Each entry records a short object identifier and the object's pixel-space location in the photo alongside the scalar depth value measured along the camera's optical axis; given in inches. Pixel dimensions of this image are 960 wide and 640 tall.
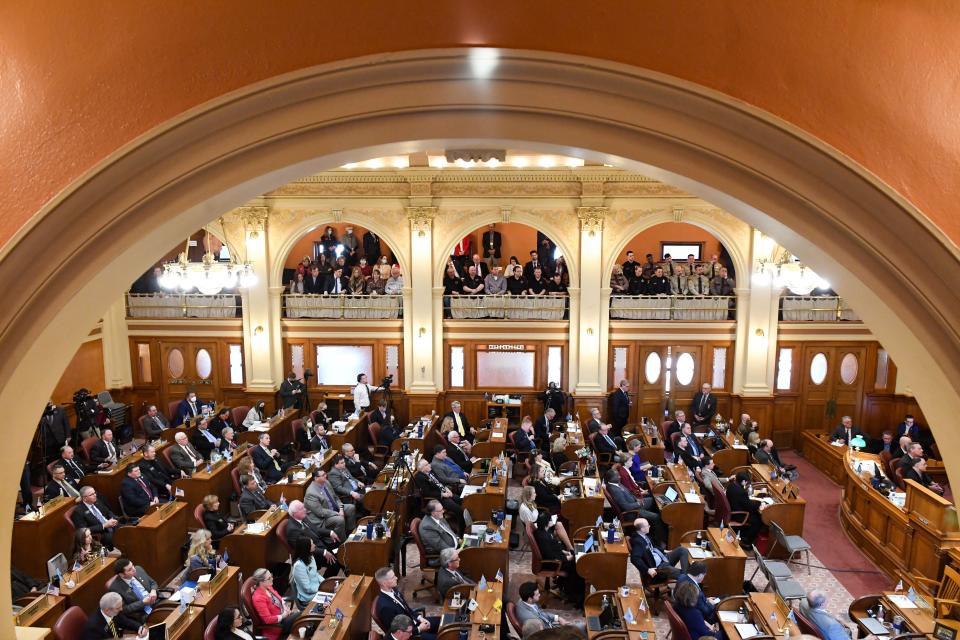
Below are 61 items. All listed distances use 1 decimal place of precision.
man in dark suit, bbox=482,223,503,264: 745.6
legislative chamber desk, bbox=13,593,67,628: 267.1
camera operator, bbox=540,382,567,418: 611.2
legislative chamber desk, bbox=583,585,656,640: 269.9
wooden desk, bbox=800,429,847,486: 536.4
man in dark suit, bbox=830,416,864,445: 543.2
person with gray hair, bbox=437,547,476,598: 319.3
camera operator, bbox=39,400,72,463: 525.0
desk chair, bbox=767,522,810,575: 386.6
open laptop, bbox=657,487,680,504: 415.5
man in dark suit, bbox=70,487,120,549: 363.9
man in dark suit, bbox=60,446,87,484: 421.7
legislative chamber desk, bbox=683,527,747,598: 339.0
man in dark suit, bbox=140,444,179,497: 437.1
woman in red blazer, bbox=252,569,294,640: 287.0
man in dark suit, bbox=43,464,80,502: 386.0
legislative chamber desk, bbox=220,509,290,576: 354.0
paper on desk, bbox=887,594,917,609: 294.0
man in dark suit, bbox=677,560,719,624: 293.0
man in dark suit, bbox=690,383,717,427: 606.2
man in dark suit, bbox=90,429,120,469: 468.1
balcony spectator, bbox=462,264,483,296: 636.7
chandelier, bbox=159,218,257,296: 508.4
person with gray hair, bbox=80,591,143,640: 260.1
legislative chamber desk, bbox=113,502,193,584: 352.5
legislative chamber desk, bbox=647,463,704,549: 401.1
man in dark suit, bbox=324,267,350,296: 657.6
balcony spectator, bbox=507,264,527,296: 641.0
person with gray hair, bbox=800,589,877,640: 273.1
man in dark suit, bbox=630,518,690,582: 336.8
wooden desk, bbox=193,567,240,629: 285.6
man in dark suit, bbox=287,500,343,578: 354.9
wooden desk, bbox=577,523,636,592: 339.0
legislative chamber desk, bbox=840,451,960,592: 352.5
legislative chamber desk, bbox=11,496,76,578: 351.9
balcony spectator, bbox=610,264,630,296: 642.2
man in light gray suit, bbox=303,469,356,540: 389.7
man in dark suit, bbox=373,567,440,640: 284.0
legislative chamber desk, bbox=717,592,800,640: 273.6
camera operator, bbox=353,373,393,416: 606.8
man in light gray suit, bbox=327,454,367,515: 435.5
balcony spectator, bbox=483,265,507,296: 639.1
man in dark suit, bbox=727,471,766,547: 409.1
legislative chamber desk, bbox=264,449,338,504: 420.8
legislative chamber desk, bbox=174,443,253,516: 421.7
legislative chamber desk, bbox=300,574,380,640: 265.0
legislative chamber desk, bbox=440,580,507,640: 270.7
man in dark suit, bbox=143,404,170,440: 549.6
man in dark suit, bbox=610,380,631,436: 614.9
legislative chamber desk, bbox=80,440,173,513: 428.4
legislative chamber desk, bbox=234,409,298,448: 534.0
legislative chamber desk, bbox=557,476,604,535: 411.5
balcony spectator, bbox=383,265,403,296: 652.7
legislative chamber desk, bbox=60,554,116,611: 292.7
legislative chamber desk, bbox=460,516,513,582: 345.1
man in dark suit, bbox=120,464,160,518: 401.7
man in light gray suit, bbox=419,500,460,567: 358.6
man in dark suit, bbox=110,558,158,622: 284.0
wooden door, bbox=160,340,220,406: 663.8
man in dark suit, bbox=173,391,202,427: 593.0
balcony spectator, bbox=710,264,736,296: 631.8
